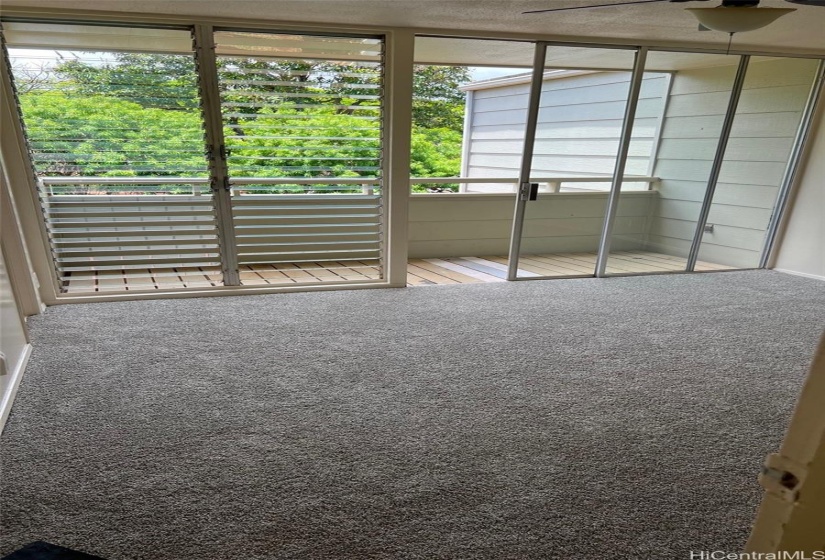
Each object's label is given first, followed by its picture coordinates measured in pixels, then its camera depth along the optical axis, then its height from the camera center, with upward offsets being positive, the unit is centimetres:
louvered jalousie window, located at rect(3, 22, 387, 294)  296 -8
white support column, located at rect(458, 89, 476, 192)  599 +12
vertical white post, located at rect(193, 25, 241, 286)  304 -12
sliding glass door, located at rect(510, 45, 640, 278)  382 -13
